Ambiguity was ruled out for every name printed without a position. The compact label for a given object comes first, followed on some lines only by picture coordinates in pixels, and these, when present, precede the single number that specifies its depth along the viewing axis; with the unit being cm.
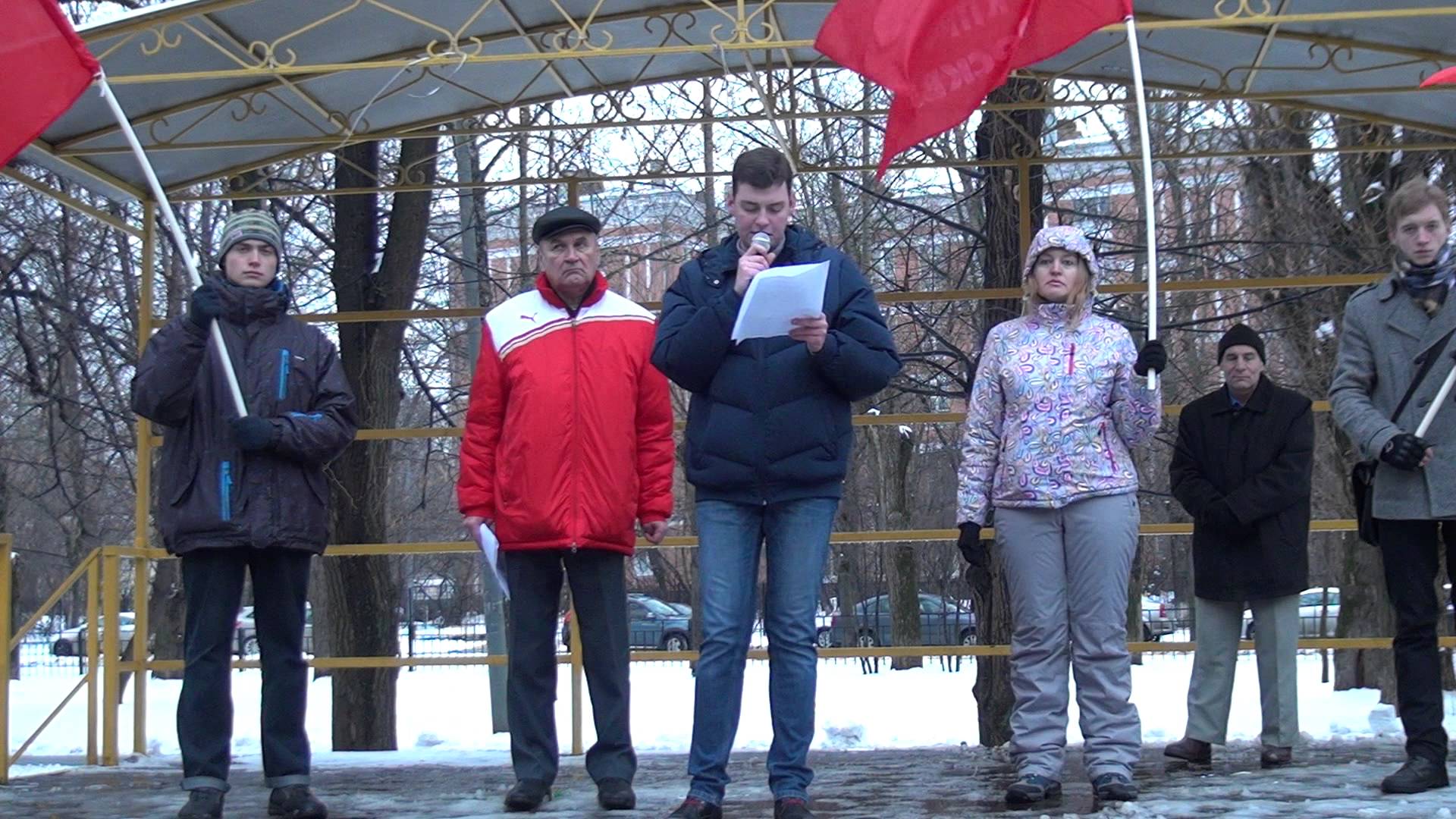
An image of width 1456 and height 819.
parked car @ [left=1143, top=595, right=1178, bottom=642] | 1798
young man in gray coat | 463
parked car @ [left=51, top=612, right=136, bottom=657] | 3167
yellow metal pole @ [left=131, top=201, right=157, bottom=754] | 694
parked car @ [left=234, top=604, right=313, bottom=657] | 1760
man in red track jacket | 475
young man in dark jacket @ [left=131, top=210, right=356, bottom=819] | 467
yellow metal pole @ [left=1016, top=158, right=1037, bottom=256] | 707
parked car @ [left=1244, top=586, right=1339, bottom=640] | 2311
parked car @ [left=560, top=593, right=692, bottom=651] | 2105
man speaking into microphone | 432
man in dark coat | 563
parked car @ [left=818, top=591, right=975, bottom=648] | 2095
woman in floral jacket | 472
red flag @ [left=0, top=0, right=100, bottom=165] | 506
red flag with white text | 513
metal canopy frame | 621
